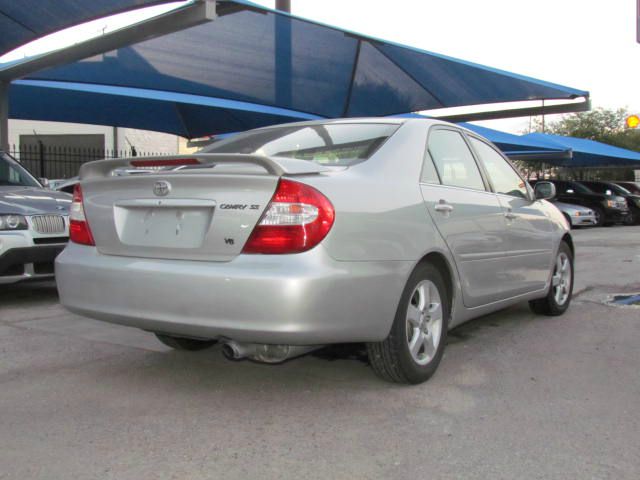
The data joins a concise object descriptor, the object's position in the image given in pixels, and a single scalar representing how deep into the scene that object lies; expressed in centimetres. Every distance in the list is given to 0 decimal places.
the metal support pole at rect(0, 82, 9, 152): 1162
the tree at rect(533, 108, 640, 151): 4769
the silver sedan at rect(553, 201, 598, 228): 1972
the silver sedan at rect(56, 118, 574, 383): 302
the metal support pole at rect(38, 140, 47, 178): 1314
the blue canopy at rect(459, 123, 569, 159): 2175
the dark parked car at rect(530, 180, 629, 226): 2130
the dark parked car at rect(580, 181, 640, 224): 2211
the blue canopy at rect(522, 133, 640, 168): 2503
